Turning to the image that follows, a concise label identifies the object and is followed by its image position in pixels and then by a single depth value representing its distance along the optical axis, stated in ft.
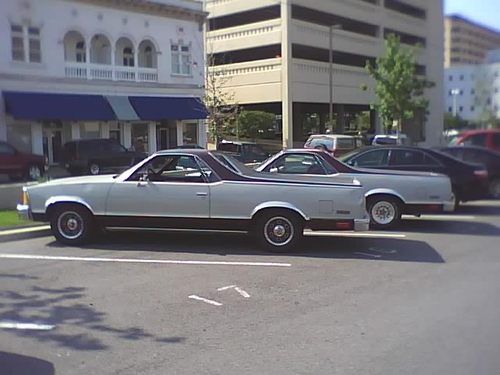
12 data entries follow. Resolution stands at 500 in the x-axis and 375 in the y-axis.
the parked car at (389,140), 129.31
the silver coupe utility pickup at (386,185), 36.60
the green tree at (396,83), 161.48
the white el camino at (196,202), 28.84
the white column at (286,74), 165.99
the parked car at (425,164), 43.55
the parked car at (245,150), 88.24
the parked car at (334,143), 85.92
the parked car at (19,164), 79.92
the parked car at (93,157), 90.43
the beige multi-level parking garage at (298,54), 169.37
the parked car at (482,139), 61.26
